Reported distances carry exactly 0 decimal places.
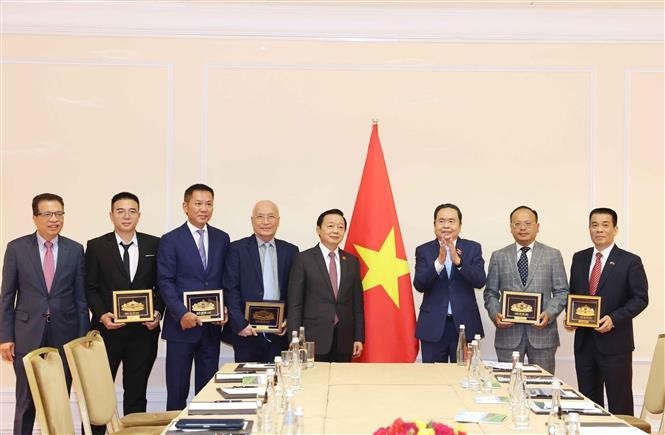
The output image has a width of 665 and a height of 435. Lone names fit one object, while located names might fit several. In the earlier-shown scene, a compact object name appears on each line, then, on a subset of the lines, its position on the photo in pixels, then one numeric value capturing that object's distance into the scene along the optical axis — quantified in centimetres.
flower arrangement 197
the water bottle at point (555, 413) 251
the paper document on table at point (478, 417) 277
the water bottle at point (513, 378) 286
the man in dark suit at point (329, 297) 470
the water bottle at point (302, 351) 388
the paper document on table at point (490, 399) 312
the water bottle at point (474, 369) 344
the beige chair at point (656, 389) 376
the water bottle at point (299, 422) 231
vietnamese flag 519
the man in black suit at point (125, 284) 471
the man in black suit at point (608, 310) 473
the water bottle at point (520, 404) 271
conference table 271
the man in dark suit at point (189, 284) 473
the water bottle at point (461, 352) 393
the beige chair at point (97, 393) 342
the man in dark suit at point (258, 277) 484
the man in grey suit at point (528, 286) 484
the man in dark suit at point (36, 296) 457
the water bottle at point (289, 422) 241
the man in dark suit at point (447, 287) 486
